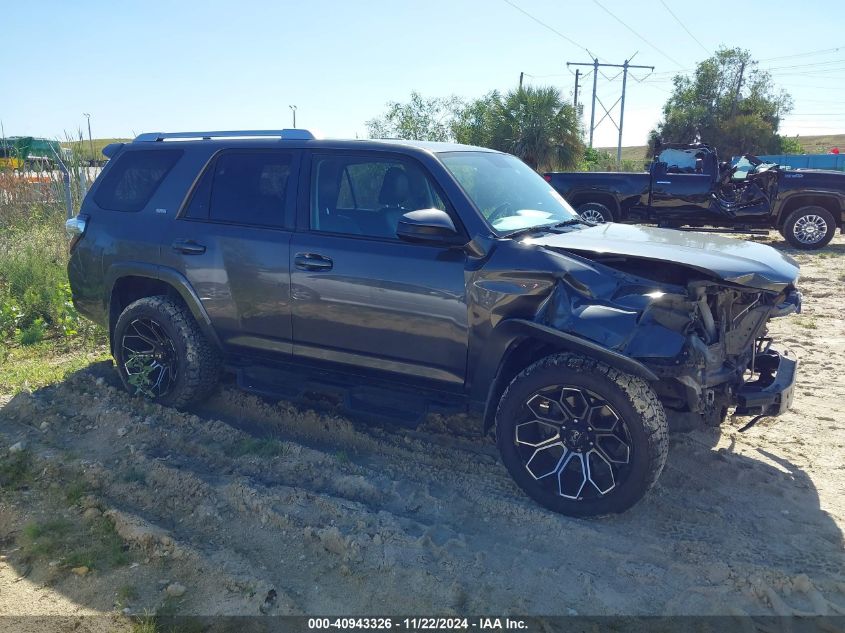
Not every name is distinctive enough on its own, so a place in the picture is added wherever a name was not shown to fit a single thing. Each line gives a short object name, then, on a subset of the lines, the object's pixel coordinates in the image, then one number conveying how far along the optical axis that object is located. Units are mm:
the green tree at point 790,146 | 42653
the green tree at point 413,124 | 18609
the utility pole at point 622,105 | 38125
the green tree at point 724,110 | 41250
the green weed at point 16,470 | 4172
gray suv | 3619
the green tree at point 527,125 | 20078
